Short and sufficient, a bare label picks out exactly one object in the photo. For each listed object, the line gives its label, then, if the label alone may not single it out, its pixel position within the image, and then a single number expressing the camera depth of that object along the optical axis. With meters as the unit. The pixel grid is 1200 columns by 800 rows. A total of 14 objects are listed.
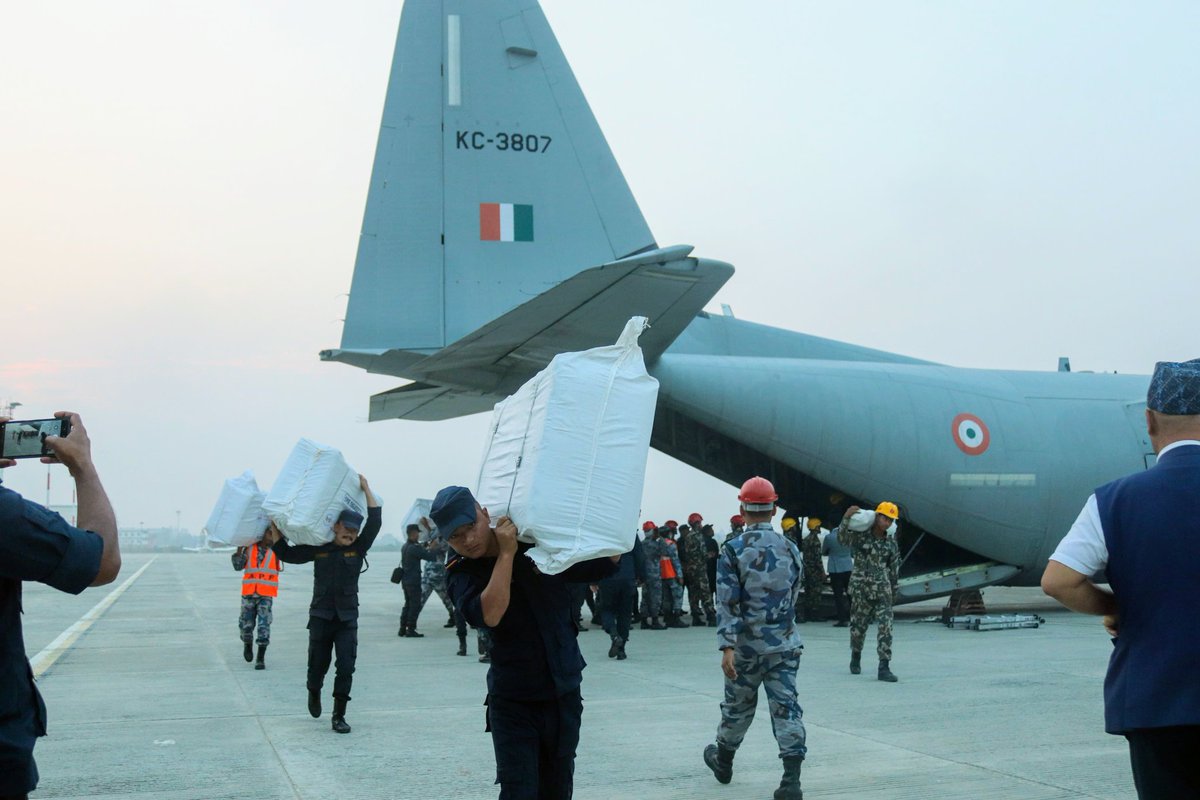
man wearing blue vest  3.02
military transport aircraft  13.09
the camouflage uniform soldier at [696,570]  17.34
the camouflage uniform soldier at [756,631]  6.36
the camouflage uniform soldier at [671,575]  16.28
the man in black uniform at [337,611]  8.14
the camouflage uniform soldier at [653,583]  16.17
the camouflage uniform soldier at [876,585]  10.66
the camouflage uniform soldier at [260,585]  12.10
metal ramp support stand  17.12
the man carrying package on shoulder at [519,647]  4.34
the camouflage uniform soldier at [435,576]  15.66
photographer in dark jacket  2.96
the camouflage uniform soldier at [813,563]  17.00
